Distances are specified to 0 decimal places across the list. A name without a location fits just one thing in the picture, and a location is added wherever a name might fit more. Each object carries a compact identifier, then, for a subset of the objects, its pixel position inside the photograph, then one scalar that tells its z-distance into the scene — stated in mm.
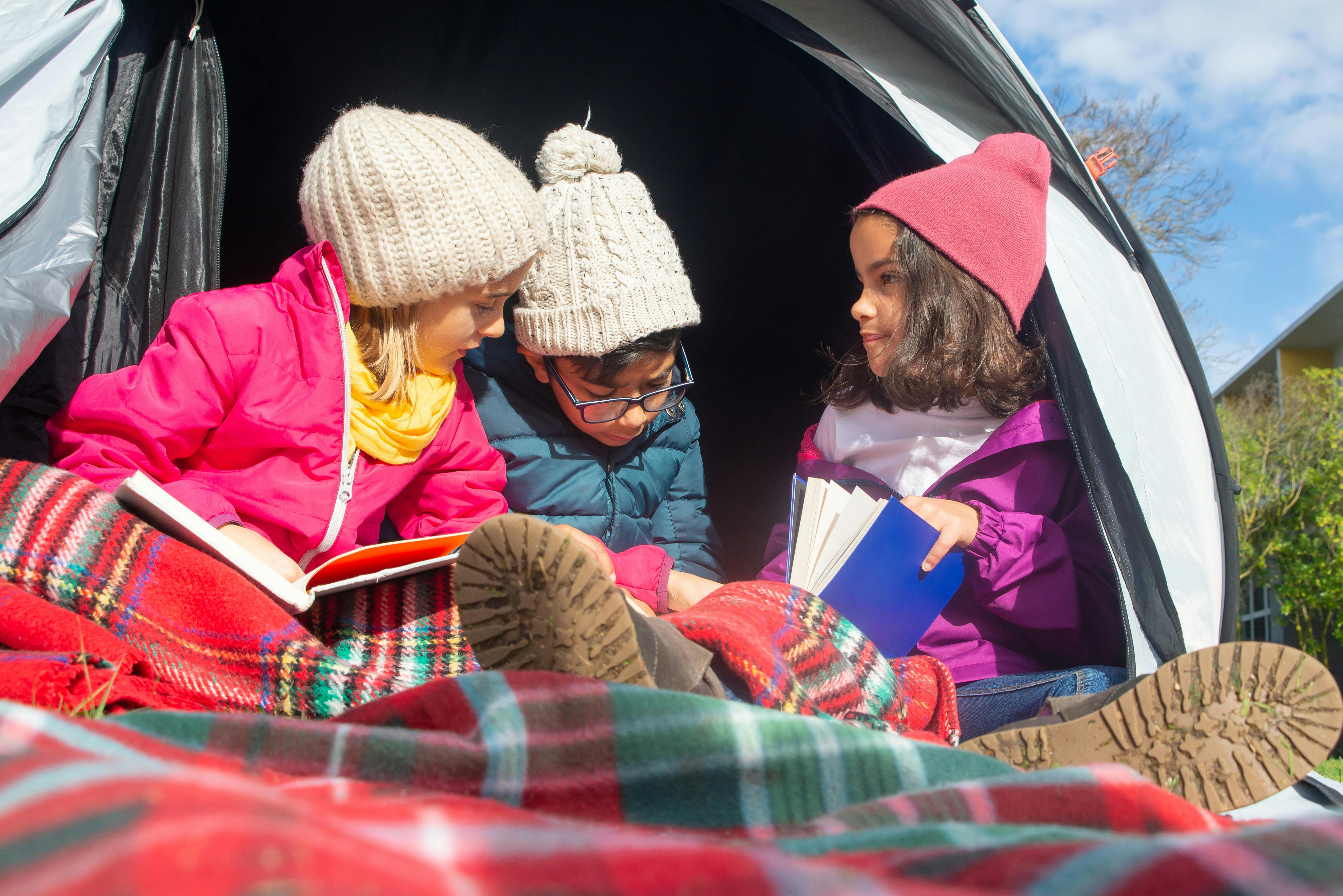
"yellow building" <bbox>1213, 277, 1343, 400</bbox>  8648
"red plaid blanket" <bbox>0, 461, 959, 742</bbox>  842
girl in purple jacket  1382
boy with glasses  1529
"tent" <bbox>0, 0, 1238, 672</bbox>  1299
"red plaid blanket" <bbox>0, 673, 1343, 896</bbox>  295
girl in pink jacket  1174
